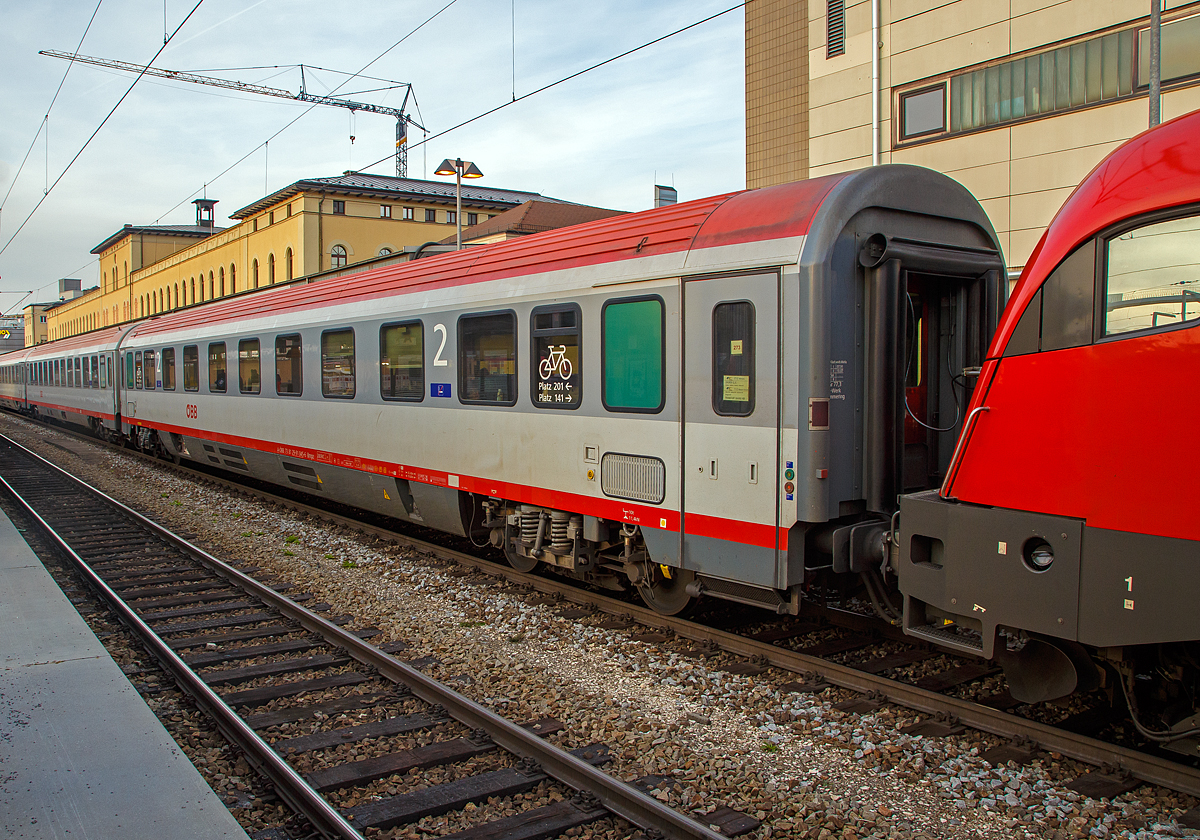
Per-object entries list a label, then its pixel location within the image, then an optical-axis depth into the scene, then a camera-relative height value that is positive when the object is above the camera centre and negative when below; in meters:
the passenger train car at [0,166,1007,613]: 5.53 +0.00
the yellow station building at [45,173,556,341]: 43.44 +8.11
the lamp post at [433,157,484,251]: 21.09 +5.18
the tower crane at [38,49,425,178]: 32.58 +15.96
